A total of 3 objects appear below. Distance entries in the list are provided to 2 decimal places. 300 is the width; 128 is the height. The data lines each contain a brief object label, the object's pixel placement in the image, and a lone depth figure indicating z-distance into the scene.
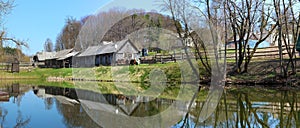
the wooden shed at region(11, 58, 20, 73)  35.54
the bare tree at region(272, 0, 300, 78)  16.44
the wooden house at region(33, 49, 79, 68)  42.38
